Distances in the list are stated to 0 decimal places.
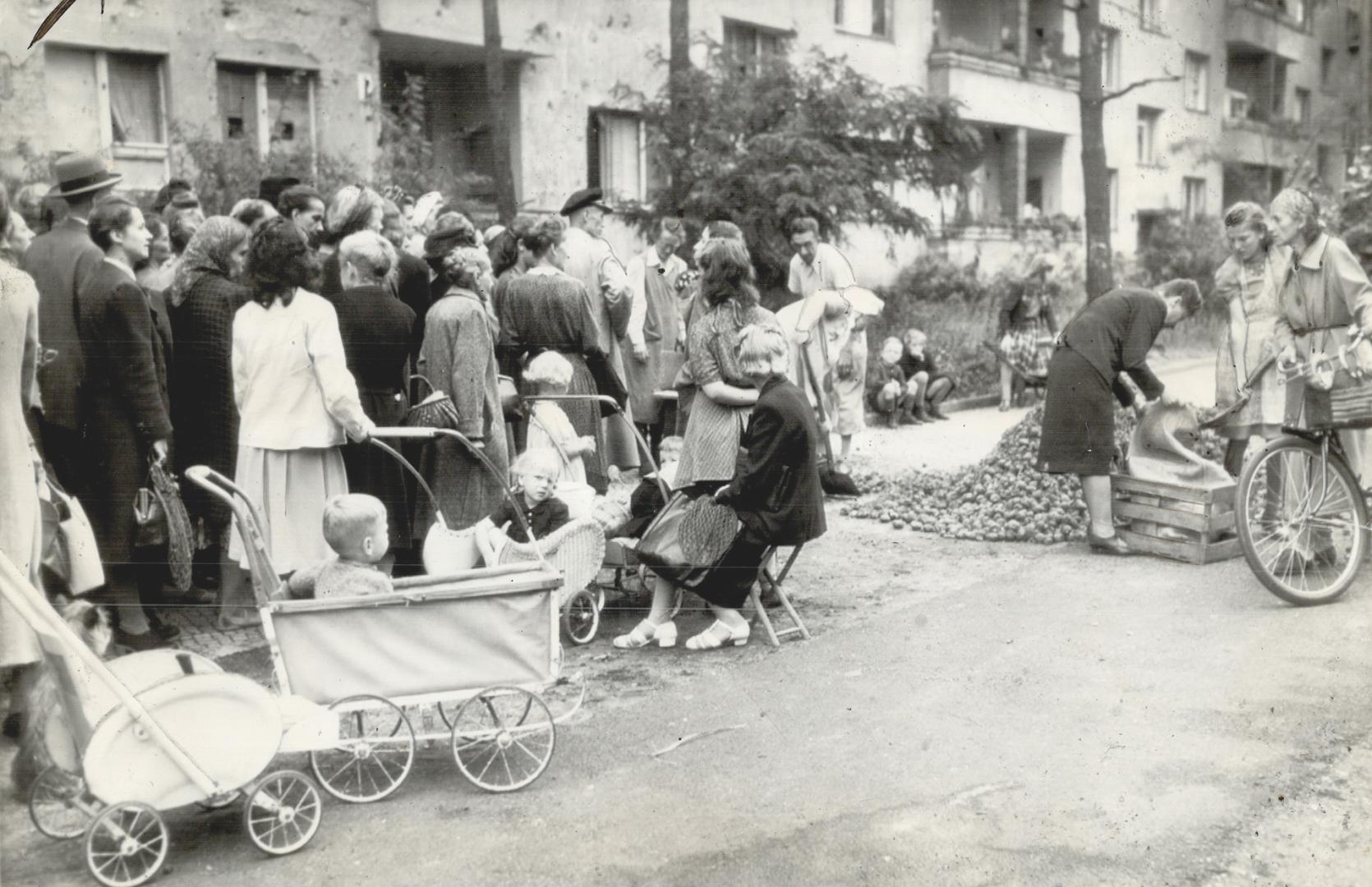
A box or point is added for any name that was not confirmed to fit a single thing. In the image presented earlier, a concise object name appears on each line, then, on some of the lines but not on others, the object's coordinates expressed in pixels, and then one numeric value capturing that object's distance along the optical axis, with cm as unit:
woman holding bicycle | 689
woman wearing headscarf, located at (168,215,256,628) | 621
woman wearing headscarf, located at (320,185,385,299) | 693
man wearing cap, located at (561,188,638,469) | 904
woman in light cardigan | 552
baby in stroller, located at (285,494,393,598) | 452
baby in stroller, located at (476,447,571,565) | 621
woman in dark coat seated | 586
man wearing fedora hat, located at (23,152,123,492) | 550
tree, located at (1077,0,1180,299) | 893
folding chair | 615
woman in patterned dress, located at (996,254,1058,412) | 1538
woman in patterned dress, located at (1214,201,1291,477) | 734
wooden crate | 748
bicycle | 638
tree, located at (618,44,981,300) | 1229
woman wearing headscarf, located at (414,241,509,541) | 655
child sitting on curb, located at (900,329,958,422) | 1352
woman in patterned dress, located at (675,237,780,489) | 645
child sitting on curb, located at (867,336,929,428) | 1309
